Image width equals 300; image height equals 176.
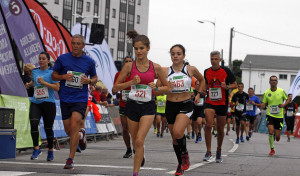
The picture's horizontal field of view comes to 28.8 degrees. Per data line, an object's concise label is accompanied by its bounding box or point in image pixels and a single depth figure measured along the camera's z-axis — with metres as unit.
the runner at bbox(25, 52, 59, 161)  10.30
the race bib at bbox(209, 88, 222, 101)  11.06
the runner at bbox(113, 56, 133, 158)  11.45
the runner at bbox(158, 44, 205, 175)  8.34
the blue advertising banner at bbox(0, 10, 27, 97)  12.69
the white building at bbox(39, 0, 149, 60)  74.79
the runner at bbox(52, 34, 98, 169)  8.72
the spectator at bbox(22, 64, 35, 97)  11.37
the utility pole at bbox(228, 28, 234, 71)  46.14
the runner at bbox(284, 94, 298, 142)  27.30
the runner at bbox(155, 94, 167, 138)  21.72
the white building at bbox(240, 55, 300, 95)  111.50
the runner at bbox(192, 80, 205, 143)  19.39
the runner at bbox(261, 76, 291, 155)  14.51
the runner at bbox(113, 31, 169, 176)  7.27
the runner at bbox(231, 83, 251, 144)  20.85
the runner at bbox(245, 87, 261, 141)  22.22
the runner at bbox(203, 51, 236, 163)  11.03
